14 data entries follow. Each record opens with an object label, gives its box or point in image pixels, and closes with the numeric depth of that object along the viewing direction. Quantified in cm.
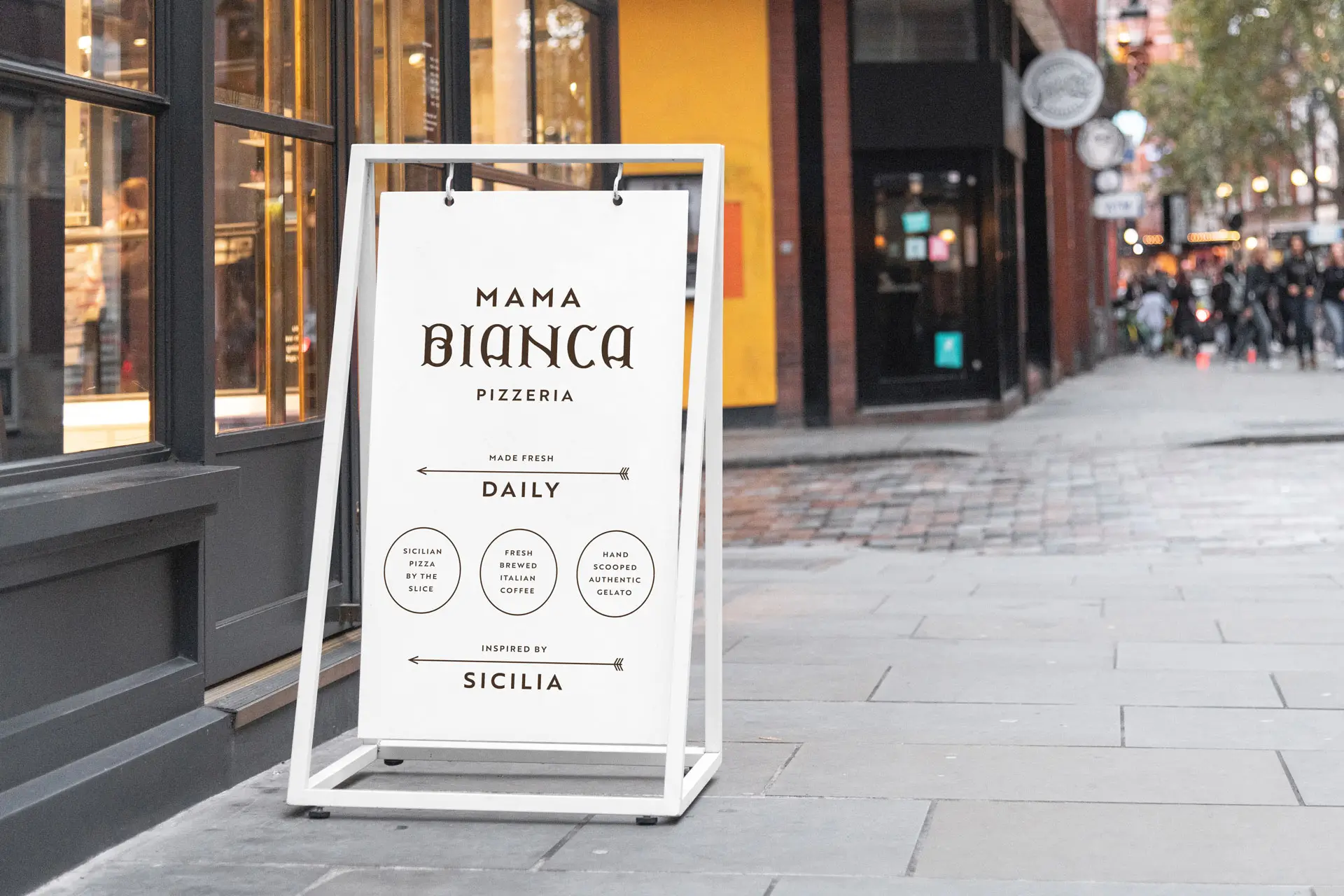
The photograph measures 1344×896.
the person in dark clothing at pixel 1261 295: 3044
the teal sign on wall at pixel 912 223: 1988
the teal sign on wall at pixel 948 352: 2009
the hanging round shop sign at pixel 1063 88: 2264
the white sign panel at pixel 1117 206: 3192
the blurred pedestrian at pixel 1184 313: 3491
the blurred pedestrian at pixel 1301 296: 2814
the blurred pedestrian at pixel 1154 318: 3859
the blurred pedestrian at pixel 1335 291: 2586
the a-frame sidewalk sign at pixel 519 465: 465
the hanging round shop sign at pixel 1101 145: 2773
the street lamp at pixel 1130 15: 3450
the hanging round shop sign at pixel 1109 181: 3394
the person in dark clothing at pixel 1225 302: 3338
